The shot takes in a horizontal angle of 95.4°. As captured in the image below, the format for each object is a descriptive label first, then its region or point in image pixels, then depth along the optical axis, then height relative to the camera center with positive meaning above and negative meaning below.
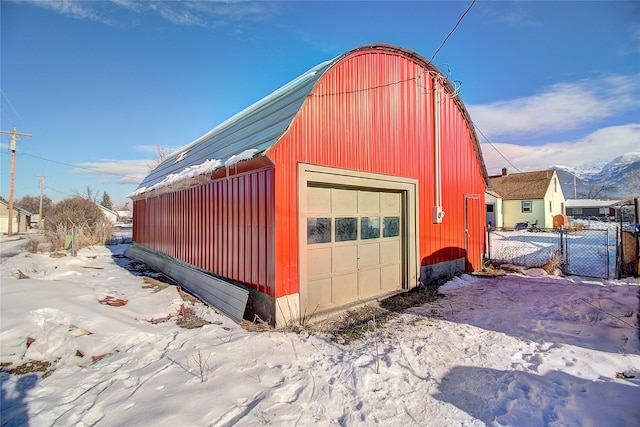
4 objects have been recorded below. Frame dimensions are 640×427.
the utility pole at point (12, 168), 27.61 +5.22
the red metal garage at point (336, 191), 5.21 +0.59
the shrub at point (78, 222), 16.09 -0.25
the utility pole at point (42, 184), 44.66 +5.41
